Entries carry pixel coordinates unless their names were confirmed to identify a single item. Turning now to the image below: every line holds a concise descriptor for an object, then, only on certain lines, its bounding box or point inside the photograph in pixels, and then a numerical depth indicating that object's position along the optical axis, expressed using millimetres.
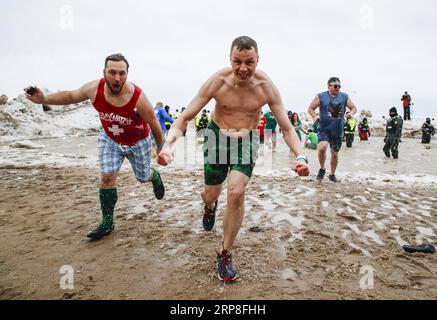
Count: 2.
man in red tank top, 3295
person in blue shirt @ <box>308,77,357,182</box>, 6254
